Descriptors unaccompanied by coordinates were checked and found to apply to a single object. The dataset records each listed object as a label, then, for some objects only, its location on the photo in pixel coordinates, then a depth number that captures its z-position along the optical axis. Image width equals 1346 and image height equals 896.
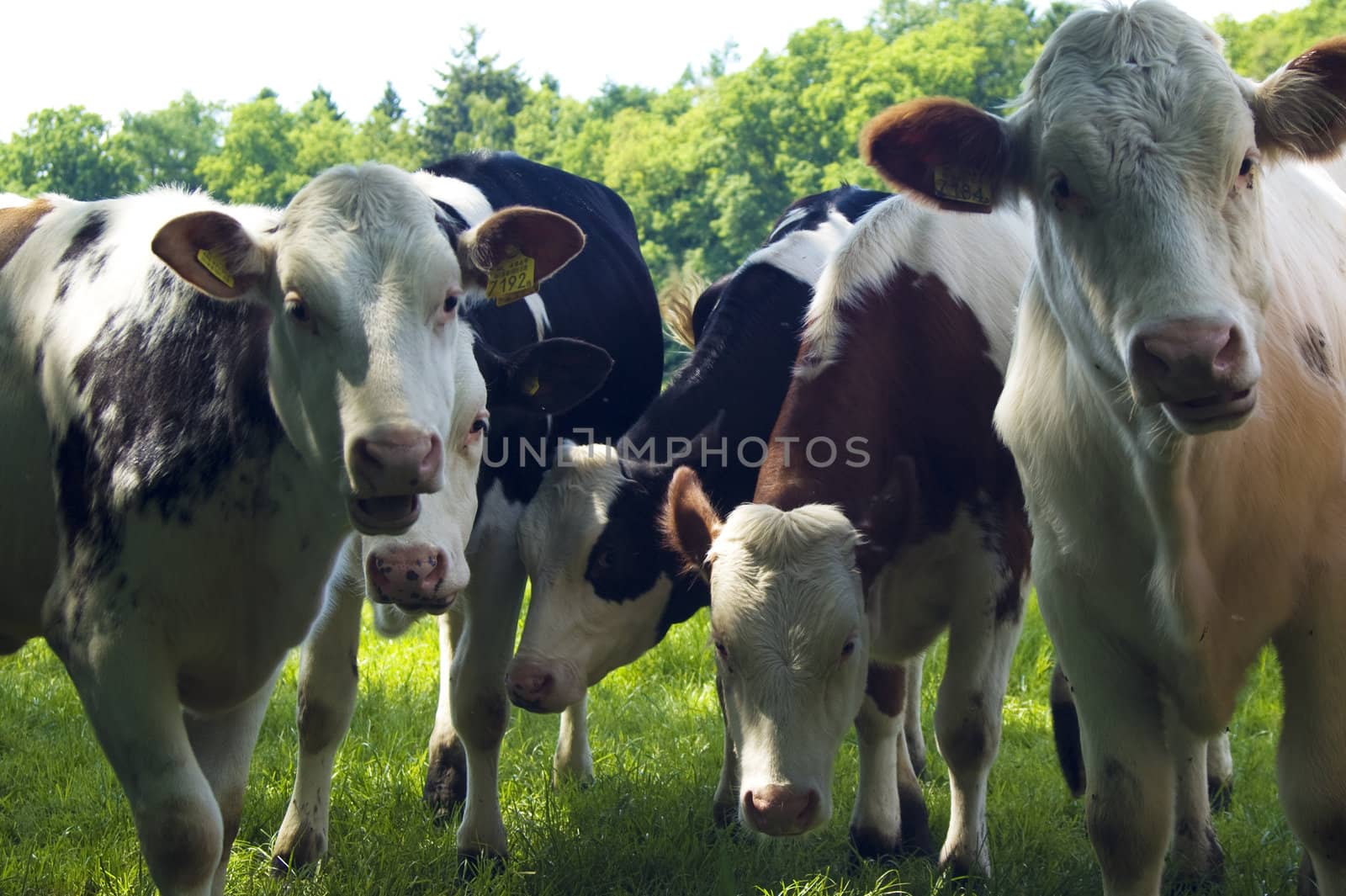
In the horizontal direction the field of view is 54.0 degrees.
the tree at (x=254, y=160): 61.88
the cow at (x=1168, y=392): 2.60
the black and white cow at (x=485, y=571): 4.39
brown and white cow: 3.71
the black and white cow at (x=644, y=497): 4.62
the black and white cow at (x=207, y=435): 2.97
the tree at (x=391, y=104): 71.94
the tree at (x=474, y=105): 62.69
